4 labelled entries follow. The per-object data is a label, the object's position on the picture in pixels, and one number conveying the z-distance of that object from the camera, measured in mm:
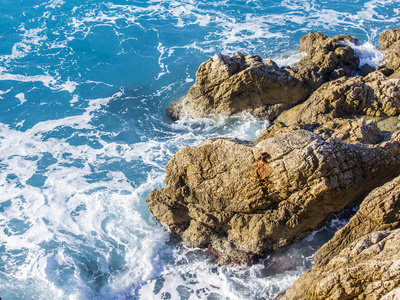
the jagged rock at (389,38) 26352
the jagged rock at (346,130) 14759
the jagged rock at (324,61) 21719
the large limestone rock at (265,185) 12602
